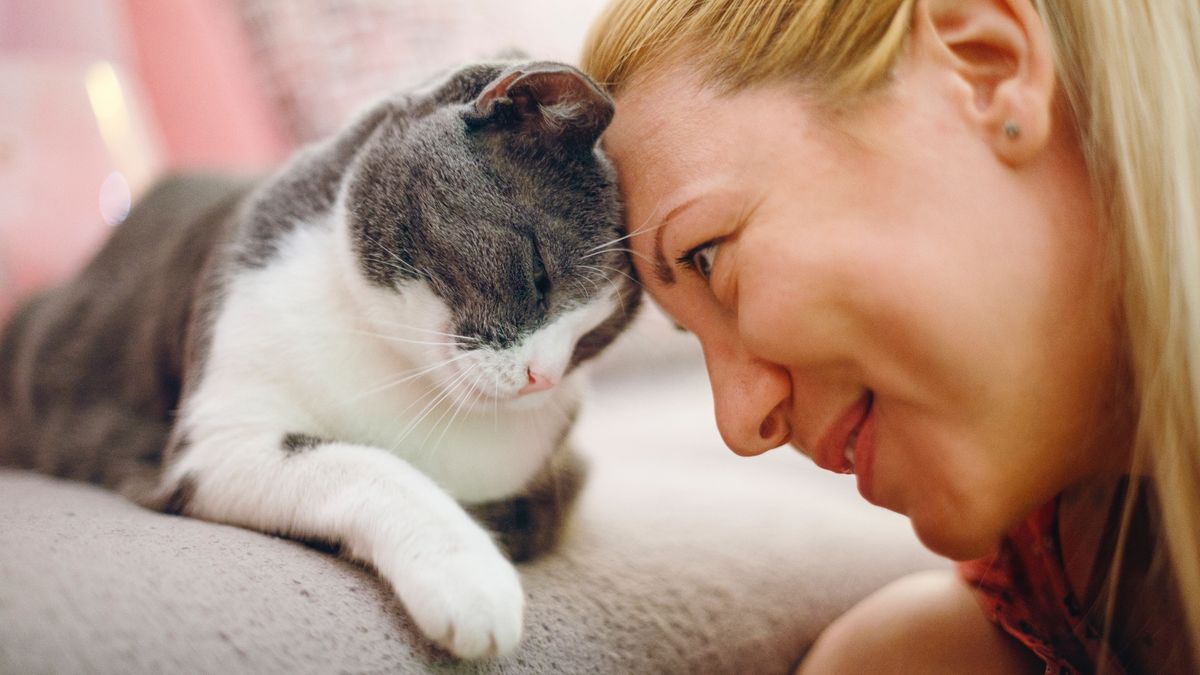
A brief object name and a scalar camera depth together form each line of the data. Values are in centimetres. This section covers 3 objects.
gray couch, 45
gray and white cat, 54
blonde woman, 48
